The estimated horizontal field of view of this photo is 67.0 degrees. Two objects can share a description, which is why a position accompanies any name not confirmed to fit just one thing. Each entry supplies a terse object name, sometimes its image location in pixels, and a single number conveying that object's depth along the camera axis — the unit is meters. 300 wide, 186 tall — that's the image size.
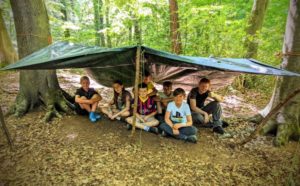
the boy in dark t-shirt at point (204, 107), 3.78
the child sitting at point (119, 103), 3.74
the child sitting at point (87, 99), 3.85
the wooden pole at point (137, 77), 2.75
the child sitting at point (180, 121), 3.39
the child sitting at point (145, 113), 3.58
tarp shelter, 2.79
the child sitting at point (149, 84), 3.75
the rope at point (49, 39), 4.05
